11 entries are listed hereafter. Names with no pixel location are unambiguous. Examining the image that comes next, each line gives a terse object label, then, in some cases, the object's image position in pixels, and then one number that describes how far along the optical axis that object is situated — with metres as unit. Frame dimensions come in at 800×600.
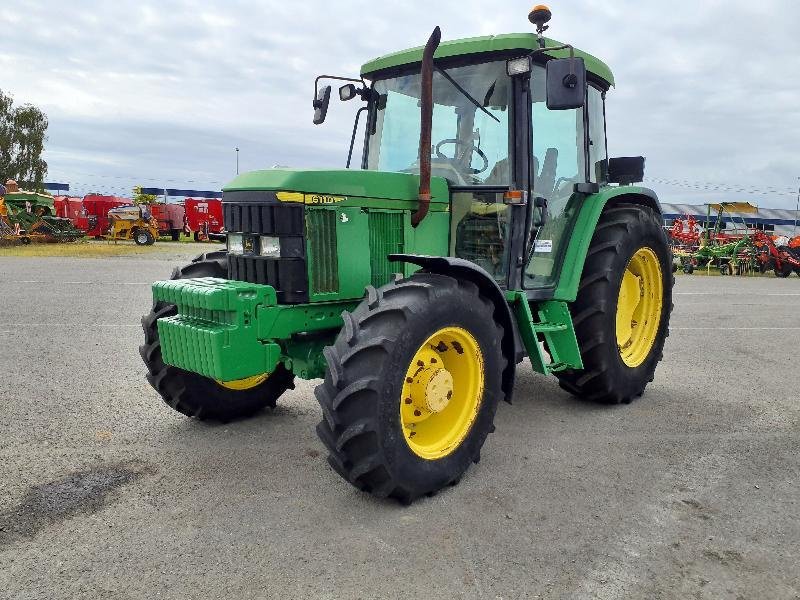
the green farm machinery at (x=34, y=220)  25.77
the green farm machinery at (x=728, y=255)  20.64
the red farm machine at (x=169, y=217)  31.98
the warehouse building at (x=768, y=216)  53.28
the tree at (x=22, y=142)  48.97
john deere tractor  3.25
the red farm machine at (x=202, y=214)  34.00
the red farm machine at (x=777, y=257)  20.00
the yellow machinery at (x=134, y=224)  27.72
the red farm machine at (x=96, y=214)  29.68
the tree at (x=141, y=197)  46.62
